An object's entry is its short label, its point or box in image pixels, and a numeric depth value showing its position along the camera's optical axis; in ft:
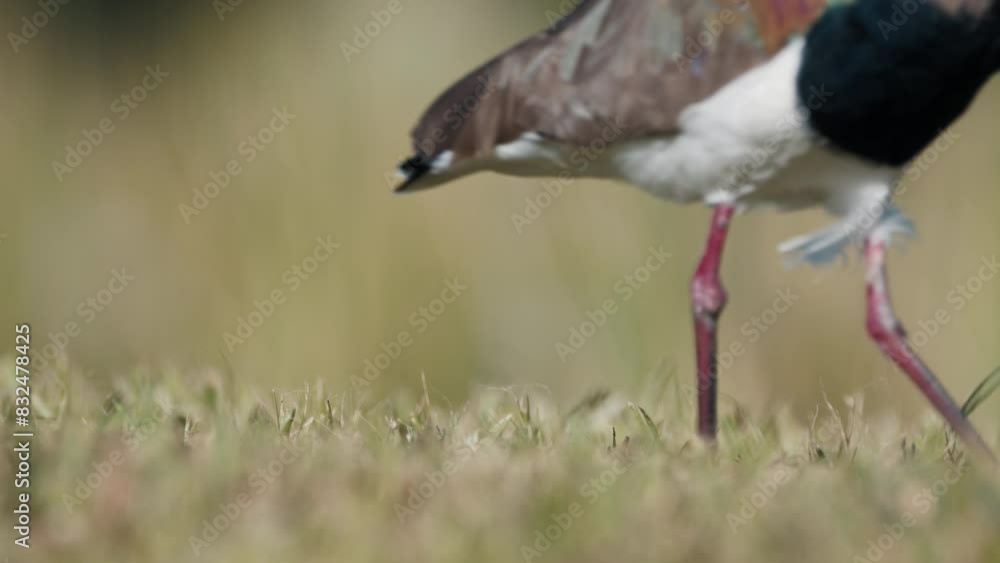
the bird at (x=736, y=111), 19.81
